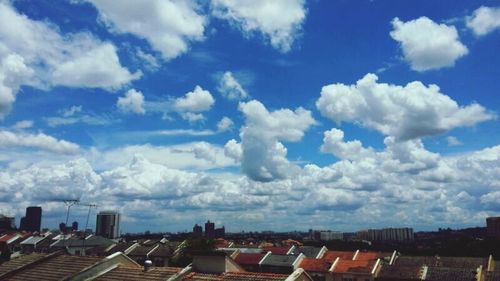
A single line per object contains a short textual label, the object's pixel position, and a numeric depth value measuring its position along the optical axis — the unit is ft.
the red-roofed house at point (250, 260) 220.02
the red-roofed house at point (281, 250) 252.30
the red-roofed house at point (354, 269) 184.85
